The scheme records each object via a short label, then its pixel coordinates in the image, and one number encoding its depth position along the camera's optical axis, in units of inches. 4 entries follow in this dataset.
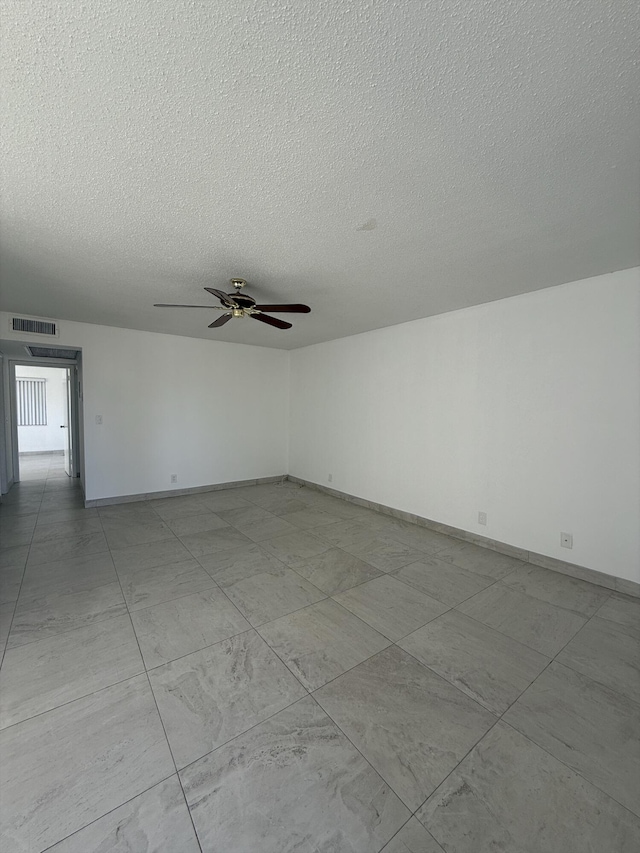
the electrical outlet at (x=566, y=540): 116.1
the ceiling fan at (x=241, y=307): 107.7
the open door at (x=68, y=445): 259.8
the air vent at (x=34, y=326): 161.6
